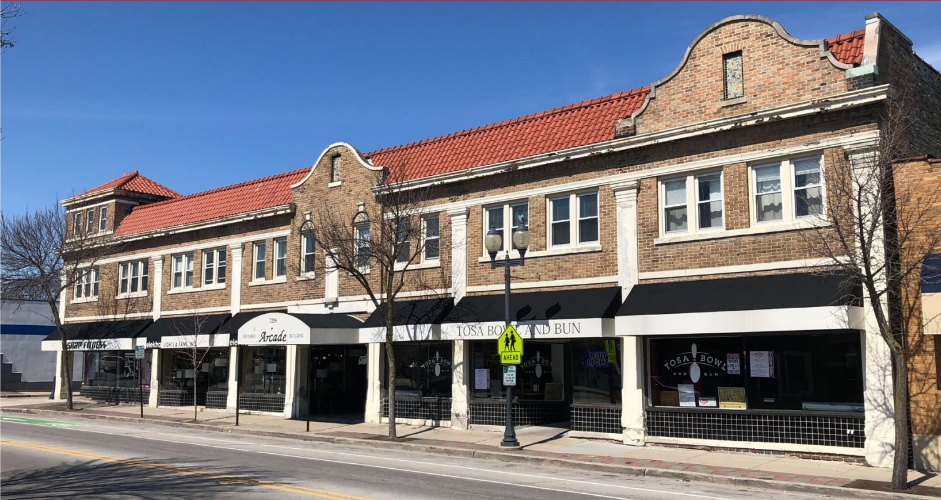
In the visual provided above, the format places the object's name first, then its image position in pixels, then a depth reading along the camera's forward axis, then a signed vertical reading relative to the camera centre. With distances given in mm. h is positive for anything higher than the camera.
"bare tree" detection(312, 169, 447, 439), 21031 +2730
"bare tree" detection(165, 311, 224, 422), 28219 +67
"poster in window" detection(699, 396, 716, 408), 17578 -1314
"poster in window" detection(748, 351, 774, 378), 16828 -481
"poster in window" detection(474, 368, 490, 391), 22062 -1057
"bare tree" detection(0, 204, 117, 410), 32125 +3460
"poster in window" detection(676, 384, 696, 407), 17906 -1180
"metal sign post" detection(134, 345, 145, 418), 27425 -445
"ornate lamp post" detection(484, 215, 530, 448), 18250 +2041
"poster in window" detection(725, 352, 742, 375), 17250 -477
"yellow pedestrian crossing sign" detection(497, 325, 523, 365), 18625 -141
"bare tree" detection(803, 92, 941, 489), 12992 +2124
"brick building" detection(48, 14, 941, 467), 16188 +1727
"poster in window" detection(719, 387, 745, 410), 17200 -1206
